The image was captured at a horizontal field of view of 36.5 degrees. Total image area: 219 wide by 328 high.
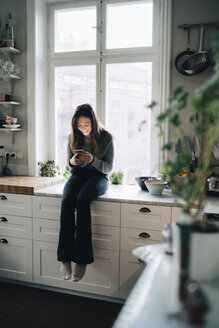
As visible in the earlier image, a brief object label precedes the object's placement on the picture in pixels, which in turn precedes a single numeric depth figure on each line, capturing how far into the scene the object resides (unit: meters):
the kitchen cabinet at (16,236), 2.81
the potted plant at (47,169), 3.45
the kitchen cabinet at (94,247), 2.58
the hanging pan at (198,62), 2.76
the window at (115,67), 3.21
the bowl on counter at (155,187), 2.66
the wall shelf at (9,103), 3.30
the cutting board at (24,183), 2.78
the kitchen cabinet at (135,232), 2.47
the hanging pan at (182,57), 2.89
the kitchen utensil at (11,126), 3.30
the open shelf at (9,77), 3.27
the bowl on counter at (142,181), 2.89
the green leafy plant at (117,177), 3.24
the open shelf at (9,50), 3.28
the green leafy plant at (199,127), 0.85
